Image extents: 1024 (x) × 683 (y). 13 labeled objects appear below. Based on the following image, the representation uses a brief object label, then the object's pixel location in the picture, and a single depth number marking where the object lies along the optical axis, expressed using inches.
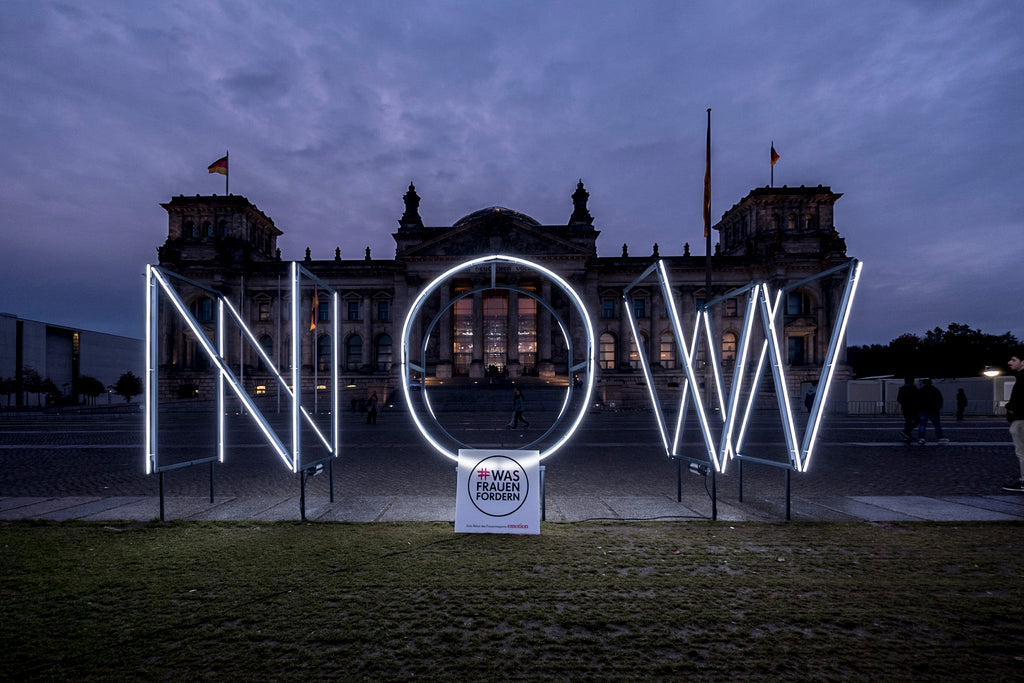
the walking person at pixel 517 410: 945.9
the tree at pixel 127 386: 2859.3
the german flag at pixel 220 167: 1910.7
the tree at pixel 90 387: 2887.1
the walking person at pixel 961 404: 1142.3
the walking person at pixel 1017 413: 390.1
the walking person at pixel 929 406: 691.4
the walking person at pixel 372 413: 1084.5
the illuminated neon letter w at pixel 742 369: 319.6
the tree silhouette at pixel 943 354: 2647.6
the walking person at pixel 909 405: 711.1
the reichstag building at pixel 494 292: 2421.3
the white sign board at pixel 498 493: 290.5
